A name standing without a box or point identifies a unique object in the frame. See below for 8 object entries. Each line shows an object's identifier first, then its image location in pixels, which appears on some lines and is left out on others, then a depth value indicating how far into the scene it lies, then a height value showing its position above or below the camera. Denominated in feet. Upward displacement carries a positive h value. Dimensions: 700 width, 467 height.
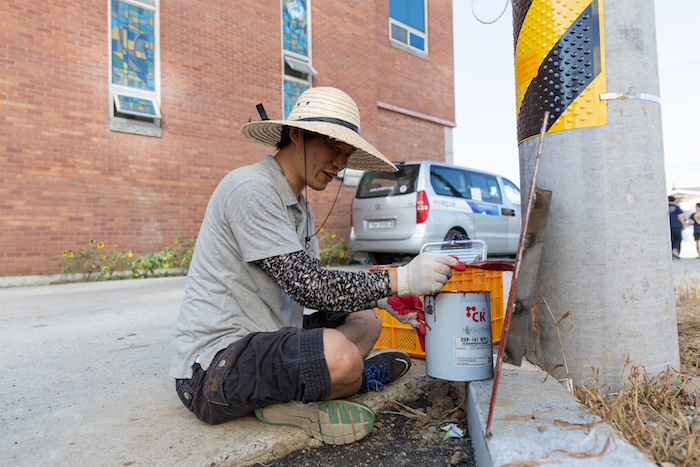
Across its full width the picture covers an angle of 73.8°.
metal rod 4.50 -0.62
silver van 23.77 +1.56
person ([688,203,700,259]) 41.25 +0.48
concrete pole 6.41 +0.11
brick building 21.45 +7.68
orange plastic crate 8.77 -1.64
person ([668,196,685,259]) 37.60 +0.46
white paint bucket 6.20 -1.31
